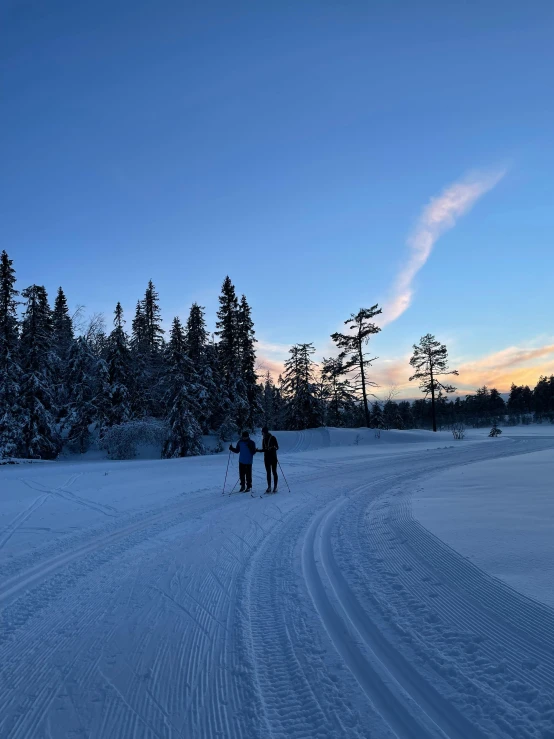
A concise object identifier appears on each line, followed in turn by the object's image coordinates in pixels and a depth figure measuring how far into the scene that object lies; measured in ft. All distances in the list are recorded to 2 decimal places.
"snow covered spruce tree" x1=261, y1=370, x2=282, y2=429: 177.37
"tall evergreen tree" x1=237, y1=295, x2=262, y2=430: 119.75
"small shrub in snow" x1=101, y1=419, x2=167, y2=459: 102.01
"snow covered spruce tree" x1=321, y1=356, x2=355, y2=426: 139.74
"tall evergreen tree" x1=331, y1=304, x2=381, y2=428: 133.08
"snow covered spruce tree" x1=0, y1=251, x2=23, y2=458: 94.79
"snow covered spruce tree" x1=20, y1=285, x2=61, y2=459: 99.76
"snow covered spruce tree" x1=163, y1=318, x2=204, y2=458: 99.76
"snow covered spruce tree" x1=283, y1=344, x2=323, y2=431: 142.00
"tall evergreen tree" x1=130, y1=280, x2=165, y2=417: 128.36
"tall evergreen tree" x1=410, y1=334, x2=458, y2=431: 154.48
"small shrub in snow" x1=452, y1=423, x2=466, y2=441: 110.35
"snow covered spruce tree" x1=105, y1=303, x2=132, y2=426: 111.24
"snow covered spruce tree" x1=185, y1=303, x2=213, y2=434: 114.01
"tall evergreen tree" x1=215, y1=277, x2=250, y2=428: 113.80
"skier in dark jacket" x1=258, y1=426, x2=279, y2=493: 39.19
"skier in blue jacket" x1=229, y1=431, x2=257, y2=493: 39.63
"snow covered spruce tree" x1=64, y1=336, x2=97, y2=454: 111.34
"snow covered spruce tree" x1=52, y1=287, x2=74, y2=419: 118.73
